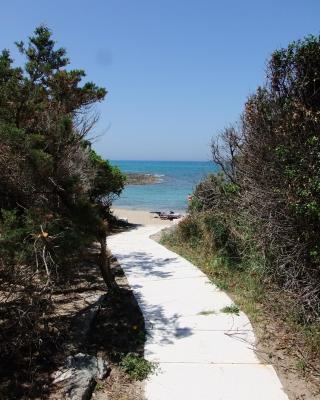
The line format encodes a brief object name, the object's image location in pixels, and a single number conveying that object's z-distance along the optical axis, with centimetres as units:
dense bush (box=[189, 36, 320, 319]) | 612
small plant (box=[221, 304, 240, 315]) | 668
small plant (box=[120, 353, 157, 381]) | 491
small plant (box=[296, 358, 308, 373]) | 496
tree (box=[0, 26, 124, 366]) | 489
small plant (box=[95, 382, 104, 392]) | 466
